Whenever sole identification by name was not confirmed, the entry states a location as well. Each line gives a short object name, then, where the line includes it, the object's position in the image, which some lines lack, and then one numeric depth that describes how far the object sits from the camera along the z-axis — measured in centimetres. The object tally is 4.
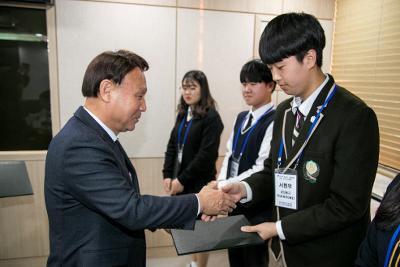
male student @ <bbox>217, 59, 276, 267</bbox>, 191
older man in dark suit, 105
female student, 250
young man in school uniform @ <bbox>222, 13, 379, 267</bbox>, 114
